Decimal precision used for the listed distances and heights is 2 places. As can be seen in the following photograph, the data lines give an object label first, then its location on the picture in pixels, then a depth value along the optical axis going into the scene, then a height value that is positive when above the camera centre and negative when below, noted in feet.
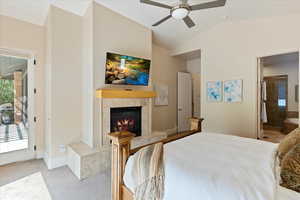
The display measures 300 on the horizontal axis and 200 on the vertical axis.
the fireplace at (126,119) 11.28 -1.54
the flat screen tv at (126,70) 10.80 +2.10
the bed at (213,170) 3.31 -1.79
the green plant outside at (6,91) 10.36 +0.50
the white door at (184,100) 18.29 -0.14
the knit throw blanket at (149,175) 4.07 -2.04
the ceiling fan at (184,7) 7.94 +4.68
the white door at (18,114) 10.47 -1.05
